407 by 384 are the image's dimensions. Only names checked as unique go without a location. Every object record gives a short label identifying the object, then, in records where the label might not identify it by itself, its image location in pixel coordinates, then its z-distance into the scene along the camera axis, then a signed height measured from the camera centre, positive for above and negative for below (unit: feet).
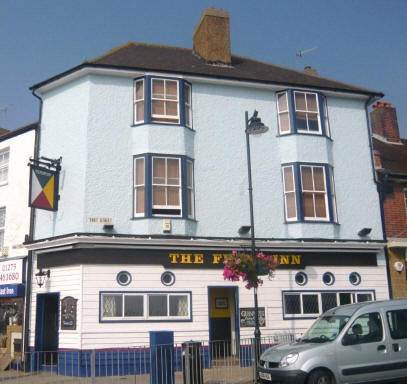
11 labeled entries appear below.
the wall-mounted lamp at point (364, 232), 59.98 +9.33
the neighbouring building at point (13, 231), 56.59 +10.70
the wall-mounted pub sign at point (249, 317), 54.39 +0.05
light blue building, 51.52 +12.35
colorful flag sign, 52.60 +13.85
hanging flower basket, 45.57 +4.35
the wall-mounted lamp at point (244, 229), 56.29 +9.49
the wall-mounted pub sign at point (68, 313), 49.70 +1.04
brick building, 61.21 +12.75
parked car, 32.48 -2.33
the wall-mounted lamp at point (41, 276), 53.83 +4.98
